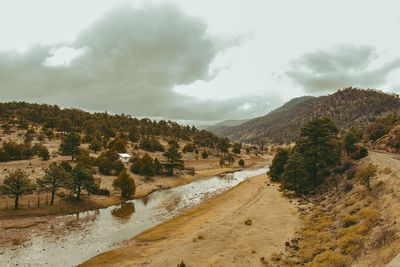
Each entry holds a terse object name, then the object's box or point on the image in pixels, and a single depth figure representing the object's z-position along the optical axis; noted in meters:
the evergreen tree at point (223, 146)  162.84
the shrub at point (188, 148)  146.62
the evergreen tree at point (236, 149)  172.38
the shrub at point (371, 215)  24.41
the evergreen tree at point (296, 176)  54.69
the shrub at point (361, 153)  55.28
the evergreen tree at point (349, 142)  62.91
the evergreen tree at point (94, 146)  101.69
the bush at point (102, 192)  58.11
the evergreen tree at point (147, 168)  82.00
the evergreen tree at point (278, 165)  74.86
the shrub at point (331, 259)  19.33
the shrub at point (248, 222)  36.19
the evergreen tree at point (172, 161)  93.62
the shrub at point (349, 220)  27.09
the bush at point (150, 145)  129.00
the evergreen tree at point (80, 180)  50.94
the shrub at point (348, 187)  41.56
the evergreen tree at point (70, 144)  84.00
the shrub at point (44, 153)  78.25
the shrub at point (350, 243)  20.71
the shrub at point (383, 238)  18.88
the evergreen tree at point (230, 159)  135.12
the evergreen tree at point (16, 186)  43.59
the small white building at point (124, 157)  93.62
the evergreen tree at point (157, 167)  88.88
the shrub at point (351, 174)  48.29
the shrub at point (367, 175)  35.02
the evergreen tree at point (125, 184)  59.00
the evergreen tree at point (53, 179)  48.47
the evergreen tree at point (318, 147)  57.47
